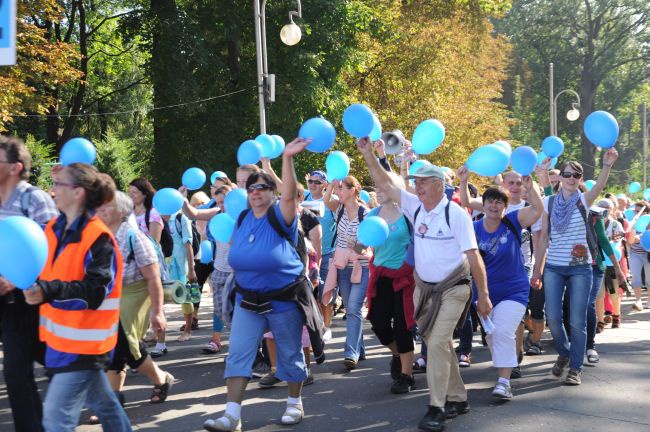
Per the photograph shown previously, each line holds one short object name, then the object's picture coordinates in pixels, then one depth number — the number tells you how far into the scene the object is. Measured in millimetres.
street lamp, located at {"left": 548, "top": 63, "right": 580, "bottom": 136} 32178
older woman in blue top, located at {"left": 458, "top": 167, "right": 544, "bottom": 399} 6605
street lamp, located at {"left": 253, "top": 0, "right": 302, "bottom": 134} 19609
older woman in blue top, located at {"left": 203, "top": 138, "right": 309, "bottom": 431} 5523
